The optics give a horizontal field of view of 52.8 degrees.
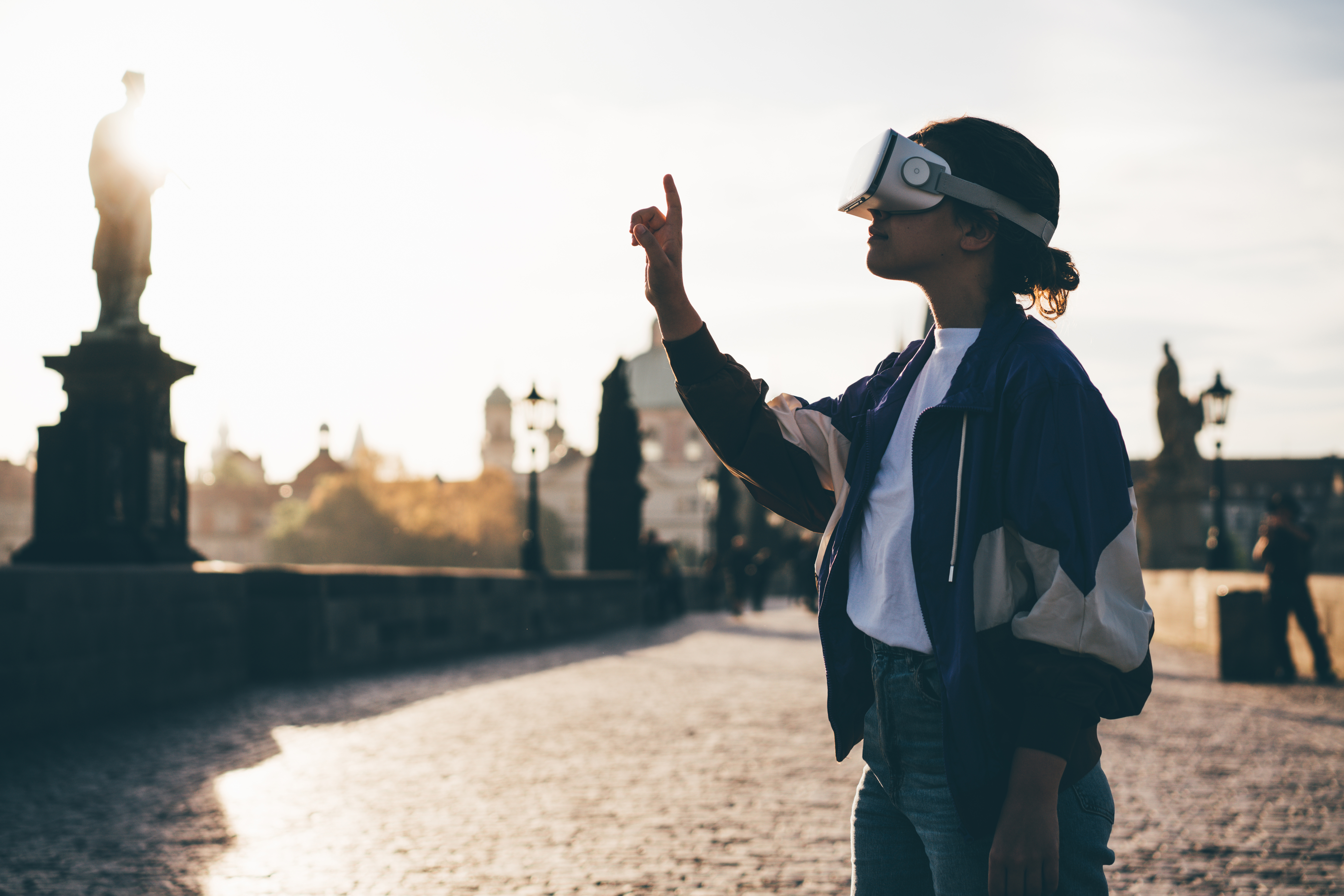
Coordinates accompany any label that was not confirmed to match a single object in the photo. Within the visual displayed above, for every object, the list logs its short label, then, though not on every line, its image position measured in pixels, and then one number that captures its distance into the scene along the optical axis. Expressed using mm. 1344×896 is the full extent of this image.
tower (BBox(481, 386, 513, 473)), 117750
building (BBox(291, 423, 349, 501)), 132625
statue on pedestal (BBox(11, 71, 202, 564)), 9383
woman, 1549
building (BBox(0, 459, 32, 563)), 70500
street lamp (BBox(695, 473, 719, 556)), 43031
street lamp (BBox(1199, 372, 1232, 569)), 20094
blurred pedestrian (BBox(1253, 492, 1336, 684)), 11500
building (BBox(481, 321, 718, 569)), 104312
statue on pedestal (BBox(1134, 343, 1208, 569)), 26625
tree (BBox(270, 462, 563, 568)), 70000
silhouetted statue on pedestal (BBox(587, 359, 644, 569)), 29703
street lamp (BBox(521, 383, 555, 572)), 21109
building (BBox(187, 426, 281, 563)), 123062
